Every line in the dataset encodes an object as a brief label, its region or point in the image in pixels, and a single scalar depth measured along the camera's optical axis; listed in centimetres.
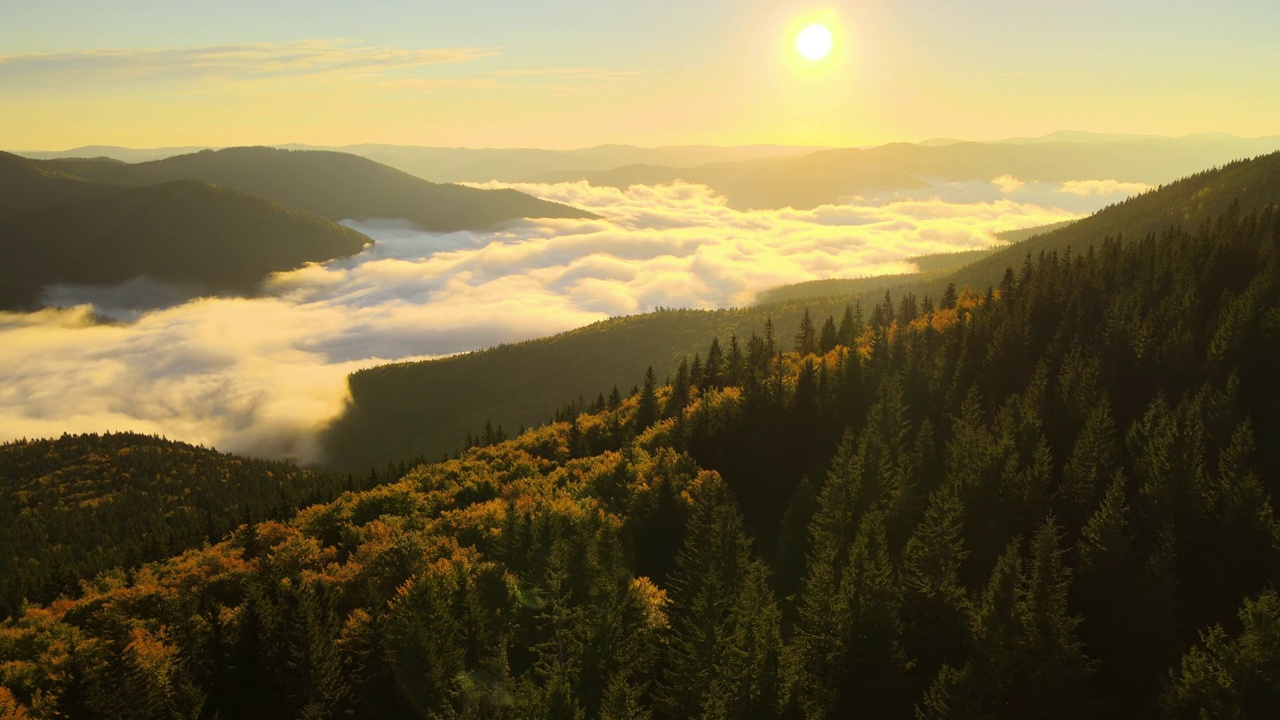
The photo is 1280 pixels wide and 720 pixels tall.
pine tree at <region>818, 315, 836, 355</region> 14162
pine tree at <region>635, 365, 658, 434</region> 12425
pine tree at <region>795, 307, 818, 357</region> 14288
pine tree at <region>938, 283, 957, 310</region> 15175
